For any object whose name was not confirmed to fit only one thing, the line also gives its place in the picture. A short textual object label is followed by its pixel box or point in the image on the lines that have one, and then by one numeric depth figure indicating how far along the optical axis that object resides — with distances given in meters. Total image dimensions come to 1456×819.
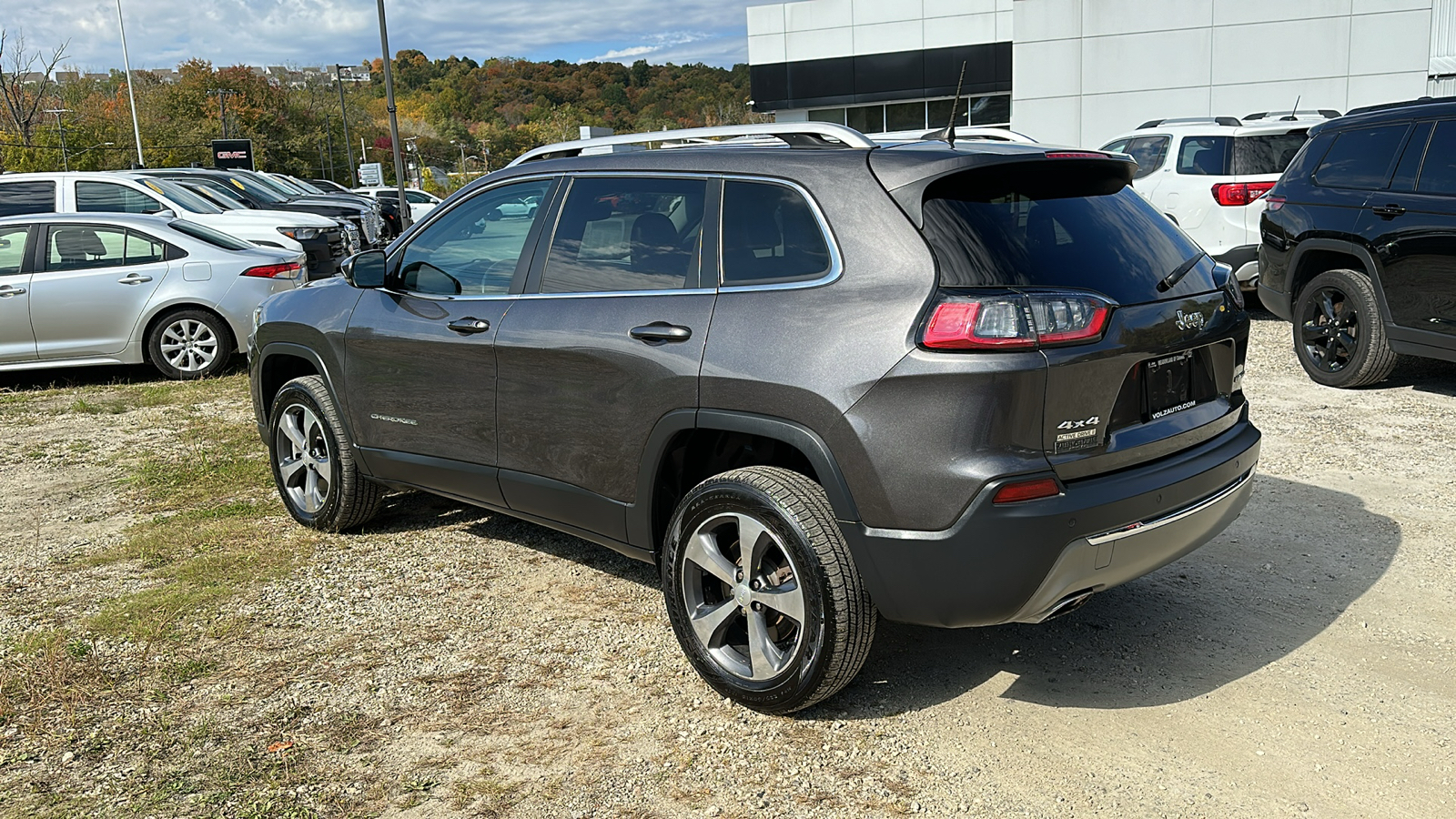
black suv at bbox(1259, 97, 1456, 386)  7.16
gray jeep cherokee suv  3.15
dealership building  22.75
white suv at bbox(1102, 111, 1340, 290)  10.71
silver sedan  9.98
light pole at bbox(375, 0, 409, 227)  24.94
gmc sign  32.94
